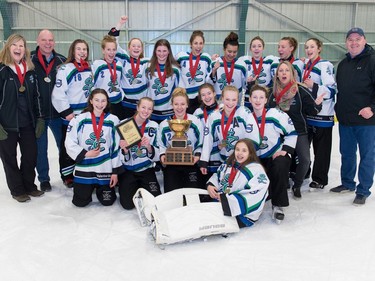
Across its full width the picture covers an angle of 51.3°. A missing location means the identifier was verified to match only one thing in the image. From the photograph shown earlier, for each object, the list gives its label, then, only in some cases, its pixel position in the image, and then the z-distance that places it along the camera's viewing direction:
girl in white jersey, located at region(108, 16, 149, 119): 3.83
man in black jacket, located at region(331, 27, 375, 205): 3.19
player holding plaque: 3.29
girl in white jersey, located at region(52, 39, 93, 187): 3.48
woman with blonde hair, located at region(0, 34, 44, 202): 3.13
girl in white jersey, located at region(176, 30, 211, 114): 3.89
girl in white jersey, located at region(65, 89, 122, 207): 3.21
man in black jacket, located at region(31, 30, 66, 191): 3.49
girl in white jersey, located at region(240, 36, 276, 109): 3.94
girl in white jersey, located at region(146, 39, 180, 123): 3.74
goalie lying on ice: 2.53
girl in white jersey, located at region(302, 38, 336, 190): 3.50
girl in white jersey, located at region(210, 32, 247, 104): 3.92
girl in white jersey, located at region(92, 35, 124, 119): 3.67
